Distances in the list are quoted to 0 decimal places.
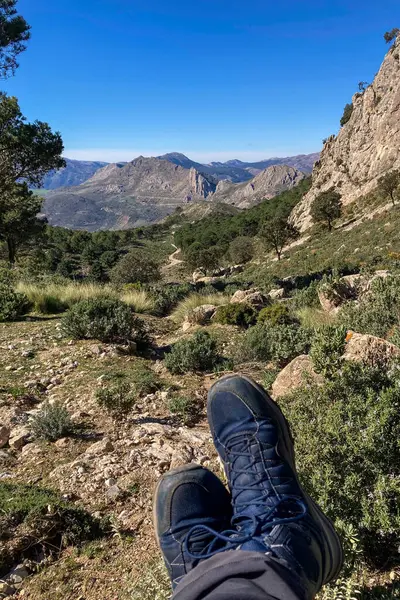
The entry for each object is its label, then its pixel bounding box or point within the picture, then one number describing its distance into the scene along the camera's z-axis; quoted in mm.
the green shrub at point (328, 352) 2891
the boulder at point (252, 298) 8970
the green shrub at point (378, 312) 4853
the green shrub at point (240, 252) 51844
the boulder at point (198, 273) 40444
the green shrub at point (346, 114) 65688
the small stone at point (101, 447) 3400
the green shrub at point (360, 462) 1908
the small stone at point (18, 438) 3582
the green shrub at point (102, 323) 6422
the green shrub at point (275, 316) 6992
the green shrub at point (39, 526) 2322
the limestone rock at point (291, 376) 3812
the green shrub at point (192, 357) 5422
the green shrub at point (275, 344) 5195
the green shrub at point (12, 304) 7988
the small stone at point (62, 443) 3520
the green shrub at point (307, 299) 8500
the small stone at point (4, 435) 3637
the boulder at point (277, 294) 11211
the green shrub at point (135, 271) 28953
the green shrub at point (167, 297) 10211
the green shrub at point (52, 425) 3625
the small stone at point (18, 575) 2154
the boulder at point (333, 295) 7676
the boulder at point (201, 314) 8102
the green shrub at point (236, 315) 7809
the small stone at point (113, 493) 2829
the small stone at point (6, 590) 2074
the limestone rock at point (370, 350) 3280
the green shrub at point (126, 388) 4203
